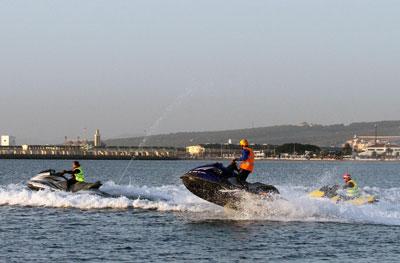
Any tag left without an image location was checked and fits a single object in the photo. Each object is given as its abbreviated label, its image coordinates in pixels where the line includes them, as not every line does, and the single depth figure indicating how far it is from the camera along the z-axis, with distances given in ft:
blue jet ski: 96.94
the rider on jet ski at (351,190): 118.73
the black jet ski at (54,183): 118.73
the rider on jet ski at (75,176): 118.83
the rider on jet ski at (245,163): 96.78
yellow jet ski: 116.47
